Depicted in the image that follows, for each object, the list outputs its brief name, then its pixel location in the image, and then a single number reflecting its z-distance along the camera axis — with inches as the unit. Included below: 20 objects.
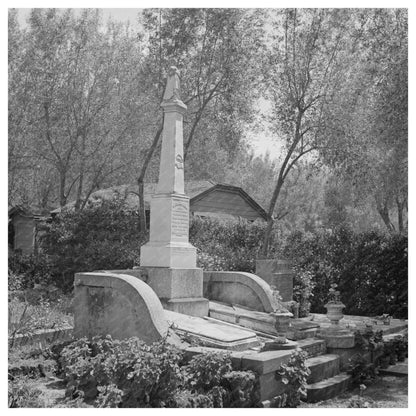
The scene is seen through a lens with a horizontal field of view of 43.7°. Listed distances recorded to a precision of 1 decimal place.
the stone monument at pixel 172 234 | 367.9
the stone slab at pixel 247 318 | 357.4
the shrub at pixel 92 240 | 657.0
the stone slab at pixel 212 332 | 295.1
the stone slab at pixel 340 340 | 333.4
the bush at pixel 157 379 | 231.6
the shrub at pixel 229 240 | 616.7
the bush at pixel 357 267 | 548.7
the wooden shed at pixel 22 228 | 1063.0
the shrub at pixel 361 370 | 314.3
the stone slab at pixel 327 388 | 275.9
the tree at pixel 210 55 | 631.8
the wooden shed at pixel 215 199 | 928.9
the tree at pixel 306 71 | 621.3
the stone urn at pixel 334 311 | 350.9
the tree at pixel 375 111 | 447.0
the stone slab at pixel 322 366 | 293.7
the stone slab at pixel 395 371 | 335.9
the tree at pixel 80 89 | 711.7
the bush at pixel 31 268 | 667.3
